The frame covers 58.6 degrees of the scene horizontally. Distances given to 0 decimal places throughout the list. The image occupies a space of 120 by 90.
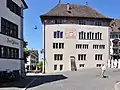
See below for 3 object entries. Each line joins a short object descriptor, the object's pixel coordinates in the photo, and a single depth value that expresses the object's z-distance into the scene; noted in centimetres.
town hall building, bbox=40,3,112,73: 2551
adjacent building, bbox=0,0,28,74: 1054
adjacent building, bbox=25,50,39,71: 5290
